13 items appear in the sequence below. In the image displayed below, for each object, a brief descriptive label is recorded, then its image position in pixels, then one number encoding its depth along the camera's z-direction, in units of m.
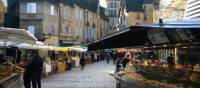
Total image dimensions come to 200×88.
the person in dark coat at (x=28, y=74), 11.01
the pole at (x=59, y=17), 38.80
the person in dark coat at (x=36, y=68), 10.97
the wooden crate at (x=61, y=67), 23.54
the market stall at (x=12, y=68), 8.34
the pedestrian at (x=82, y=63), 27.12
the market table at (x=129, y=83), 7.76
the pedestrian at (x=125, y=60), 17.01
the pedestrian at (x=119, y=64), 16.20
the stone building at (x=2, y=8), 8.64
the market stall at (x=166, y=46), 5.14
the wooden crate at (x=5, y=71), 8.77
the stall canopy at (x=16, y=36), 9.72
